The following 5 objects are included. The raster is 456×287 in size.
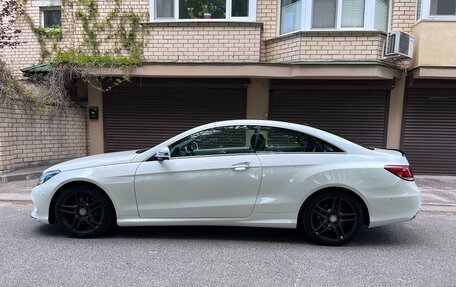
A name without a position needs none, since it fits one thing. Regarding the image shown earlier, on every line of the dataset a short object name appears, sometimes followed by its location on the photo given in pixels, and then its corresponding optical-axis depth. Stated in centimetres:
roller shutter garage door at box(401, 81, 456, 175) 867
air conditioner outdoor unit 760
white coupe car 404
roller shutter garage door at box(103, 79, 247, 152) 924
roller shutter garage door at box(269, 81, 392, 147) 888
